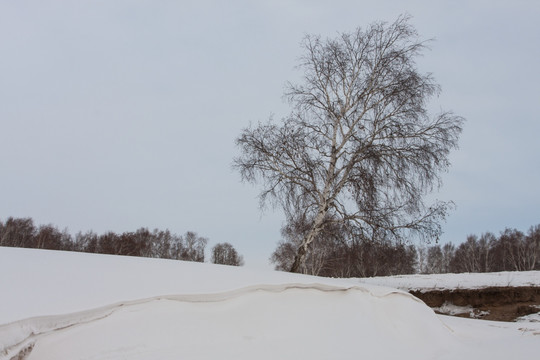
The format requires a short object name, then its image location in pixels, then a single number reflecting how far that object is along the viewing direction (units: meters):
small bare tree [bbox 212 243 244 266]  74.31
